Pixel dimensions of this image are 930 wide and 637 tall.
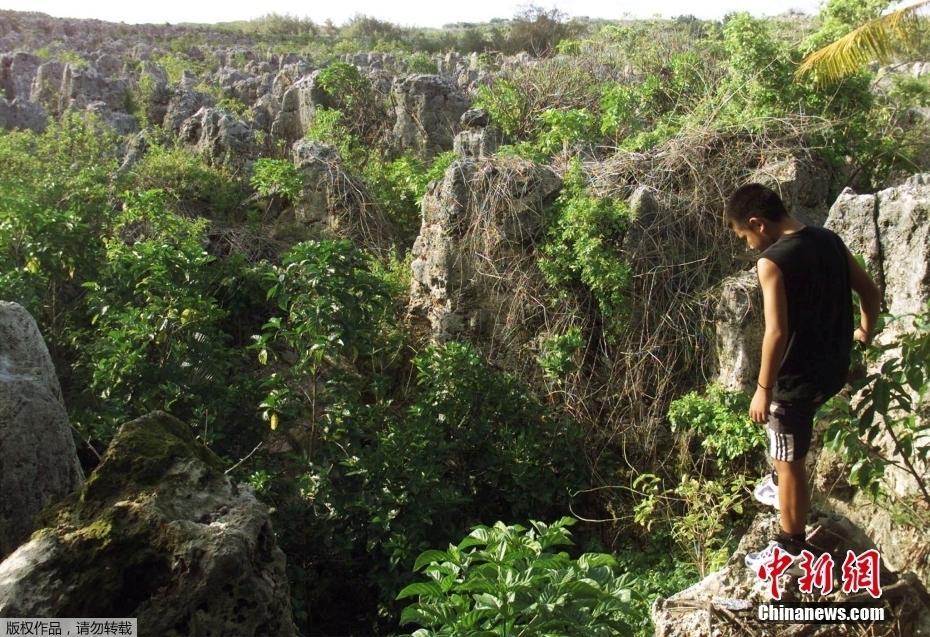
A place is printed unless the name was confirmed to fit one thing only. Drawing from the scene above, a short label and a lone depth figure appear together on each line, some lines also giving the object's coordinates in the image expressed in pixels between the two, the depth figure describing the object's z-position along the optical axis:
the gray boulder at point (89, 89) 13.85
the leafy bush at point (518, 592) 3.08
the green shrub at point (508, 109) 9.91
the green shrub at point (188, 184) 9.17
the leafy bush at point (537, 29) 19.58
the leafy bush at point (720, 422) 5.79
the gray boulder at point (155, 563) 2.91
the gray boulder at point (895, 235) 4.87
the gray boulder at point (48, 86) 14.04
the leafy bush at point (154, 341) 5.60
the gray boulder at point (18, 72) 15.05
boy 3.32
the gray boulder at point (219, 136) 10.35
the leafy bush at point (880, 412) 3.67
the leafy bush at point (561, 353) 6.61
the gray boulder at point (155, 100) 13.24
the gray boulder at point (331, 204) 8.77
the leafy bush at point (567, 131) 8.38
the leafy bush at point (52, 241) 6.32
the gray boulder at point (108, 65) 17.77
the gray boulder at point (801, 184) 6.91
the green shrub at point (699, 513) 5.57
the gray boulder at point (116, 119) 12.40
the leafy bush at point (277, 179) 8.95
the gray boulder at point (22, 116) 12.50
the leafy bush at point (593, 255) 6.71
